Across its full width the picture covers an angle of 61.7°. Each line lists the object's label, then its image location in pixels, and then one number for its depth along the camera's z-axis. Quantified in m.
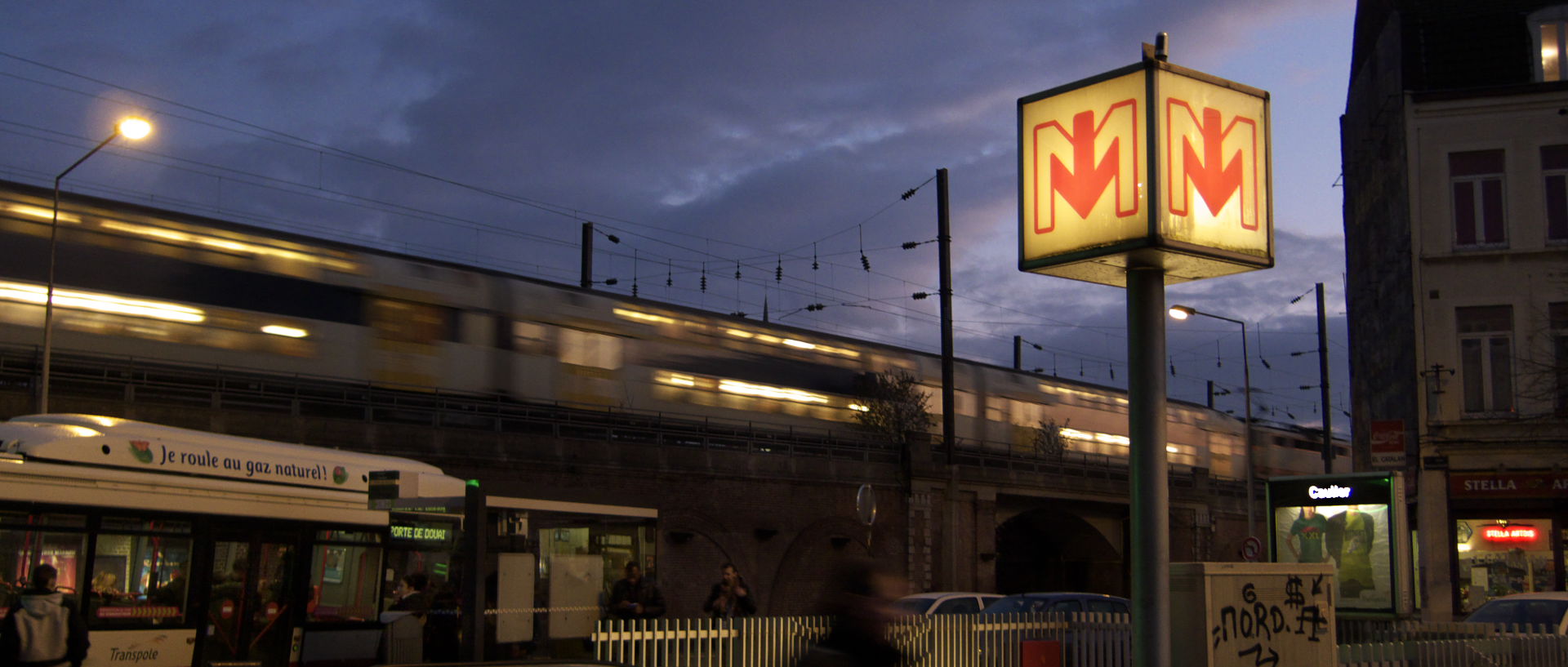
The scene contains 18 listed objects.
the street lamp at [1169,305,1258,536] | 34.16
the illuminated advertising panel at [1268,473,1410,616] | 17.69
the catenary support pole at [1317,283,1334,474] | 48.59
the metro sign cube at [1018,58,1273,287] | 6.91
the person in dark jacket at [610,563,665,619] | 16.59
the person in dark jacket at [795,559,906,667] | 7.52
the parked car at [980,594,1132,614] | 17.19
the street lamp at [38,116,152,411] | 19.78
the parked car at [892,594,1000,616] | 18.34
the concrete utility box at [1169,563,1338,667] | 9.15
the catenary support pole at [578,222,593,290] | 46.54
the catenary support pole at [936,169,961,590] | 36.03
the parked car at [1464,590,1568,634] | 15.88
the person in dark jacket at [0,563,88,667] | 10.46
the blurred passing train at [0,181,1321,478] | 23.95
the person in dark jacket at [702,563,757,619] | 16.22
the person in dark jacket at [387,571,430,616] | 16.25
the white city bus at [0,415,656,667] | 12.44
